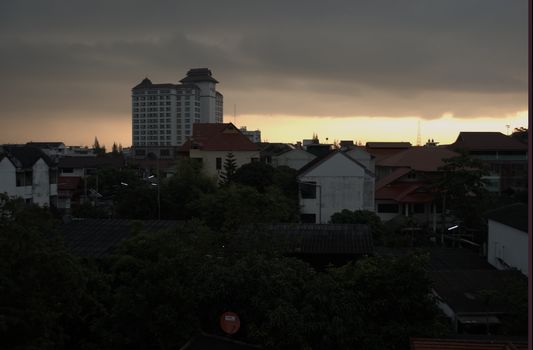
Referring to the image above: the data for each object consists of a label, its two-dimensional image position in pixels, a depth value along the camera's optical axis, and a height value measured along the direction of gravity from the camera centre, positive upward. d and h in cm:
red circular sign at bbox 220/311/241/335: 1307 -369
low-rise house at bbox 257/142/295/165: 5819 +259
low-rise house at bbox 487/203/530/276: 2117 -281
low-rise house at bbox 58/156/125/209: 4819 -48
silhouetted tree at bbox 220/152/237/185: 4481 +6
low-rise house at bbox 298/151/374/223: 3756 -125
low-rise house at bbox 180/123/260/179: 5288 +203
